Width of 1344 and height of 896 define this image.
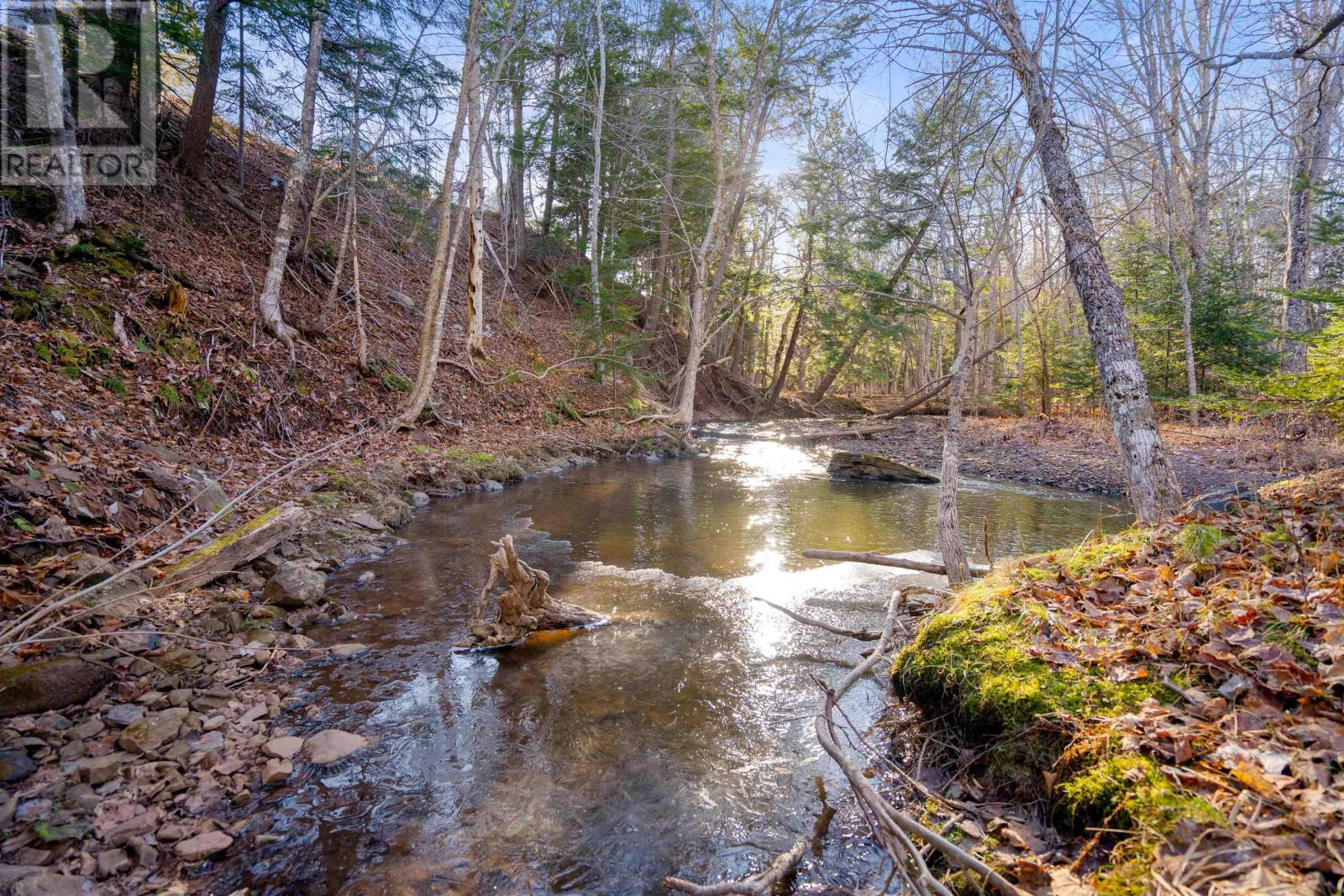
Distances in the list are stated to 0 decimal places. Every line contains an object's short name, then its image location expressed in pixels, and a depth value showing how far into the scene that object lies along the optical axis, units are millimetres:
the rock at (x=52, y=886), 1998
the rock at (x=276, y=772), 2781
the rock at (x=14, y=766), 2492
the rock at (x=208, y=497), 5441
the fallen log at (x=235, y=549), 4344
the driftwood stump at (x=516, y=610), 4324
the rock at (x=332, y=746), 2982
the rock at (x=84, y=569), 3627
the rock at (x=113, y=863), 2168
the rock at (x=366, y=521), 6797
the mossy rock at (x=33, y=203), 7289
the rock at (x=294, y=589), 4625
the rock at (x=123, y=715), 2973
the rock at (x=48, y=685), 2820
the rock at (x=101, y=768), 2586
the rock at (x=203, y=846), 2311
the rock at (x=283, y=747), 2957
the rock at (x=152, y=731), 2820
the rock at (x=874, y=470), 12602
